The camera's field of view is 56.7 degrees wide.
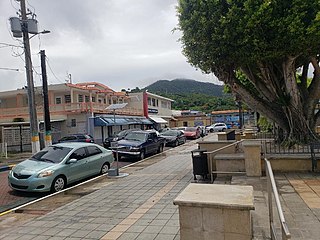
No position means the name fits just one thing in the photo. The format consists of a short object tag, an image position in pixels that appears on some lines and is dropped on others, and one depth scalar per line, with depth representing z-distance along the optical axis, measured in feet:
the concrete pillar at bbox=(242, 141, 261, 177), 26.94
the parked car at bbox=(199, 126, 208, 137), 127.75
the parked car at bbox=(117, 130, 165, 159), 53.36
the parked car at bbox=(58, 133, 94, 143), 75.85
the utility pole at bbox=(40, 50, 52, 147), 53.88
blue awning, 102.27
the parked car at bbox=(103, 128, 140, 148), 76.05
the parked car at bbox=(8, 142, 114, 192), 28.58
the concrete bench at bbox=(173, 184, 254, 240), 11.50
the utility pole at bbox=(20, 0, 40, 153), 48.44
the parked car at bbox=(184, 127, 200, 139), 114.62
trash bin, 29.48
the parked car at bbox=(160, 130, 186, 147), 83.44
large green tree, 27.30
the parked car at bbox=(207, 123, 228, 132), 156.35
